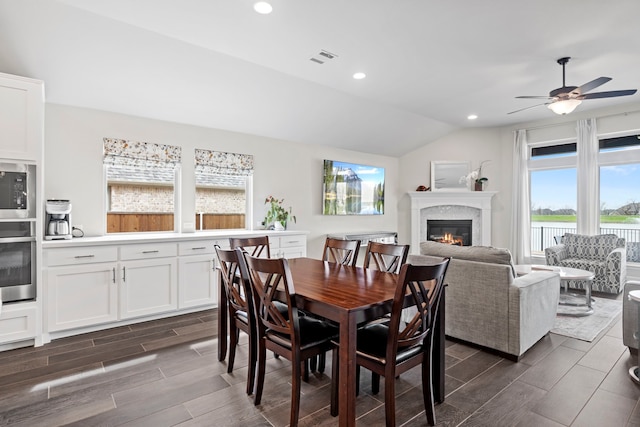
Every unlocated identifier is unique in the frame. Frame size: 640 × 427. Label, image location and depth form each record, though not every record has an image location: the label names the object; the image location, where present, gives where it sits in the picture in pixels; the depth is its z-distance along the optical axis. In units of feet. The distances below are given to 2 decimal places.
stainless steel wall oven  9.62
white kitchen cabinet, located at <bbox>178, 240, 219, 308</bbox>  12.90
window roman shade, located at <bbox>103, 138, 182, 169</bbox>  12.97
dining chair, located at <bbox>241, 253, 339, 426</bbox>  6.20
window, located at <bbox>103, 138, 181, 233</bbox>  13.32
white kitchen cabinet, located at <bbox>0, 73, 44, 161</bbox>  9.54
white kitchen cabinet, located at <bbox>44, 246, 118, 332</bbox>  10.45
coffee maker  11.05
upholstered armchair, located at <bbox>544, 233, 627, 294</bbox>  15.96
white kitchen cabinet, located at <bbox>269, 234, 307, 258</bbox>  15.63
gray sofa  9.13
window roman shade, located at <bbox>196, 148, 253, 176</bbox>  15.31
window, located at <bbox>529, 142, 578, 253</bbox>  20.21
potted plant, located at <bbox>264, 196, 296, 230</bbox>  16.89
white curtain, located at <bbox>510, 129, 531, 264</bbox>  21.38
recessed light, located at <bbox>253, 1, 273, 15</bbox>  8.83
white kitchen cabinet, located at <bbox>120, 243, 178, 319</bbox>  11.65
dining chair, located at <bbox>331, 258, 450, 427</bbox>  5.68
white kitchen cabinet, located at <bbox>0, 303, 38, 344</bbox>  9.50
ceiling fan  11.97
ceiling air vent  11.73
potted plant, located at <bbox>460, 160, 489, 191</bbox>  22.49
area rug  11.12
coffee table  12.64
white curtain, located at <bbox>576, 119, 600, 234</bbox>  18.89
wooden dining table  5.42
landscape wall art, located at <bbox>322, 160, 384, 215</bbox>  20.13
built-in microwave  9.62
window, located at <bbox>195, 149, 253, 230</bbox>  15.58
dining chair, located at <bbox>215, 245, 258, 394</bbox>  7.49
